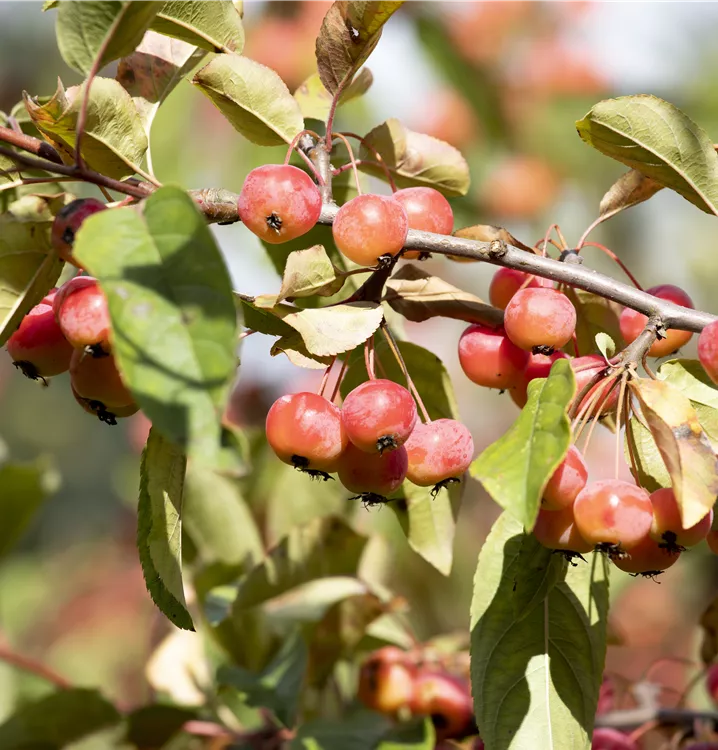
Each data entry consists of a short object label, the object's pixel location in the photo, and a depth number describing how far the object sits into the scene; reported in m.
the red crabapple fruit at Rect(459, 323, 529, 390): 1.05
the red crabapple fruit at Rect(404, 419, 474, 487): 1.02
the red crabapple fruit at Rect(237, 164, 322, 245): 1.01
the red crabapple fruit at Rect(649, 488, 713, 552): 1.00
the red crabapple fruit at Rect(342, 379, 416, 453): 1.01
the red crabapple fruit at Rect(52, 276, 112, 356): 1.00
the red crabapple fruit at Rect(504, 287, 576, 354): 1.03
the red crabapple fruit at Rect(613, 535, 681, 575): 1.01
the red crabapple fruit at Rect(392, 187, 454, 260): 1.05
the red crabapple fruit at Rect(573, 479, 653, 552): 1.00
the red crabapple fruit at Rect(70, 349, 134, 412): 1.01
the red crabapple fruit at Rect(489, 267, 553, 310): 1.06
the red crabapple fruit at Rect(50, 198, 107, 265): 1.00
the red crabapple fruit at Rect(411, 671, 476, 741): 1.16
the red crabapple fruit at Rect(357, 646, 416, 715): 1.18
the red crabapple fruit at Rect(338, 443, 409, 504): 1.02
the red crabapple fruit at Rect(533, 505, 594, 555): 1.01
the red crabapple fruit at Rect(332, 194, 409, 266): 1.01
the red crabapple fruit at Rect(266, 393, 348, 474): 1.02
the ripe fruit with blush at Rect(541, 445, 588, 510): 1.01
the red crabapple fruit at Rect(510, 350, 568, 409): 1.05
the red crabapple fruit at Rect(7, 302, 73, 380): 1.03
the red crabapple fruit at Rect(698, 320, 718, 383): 1.01
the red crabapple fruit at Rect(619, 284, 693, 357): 1.05
